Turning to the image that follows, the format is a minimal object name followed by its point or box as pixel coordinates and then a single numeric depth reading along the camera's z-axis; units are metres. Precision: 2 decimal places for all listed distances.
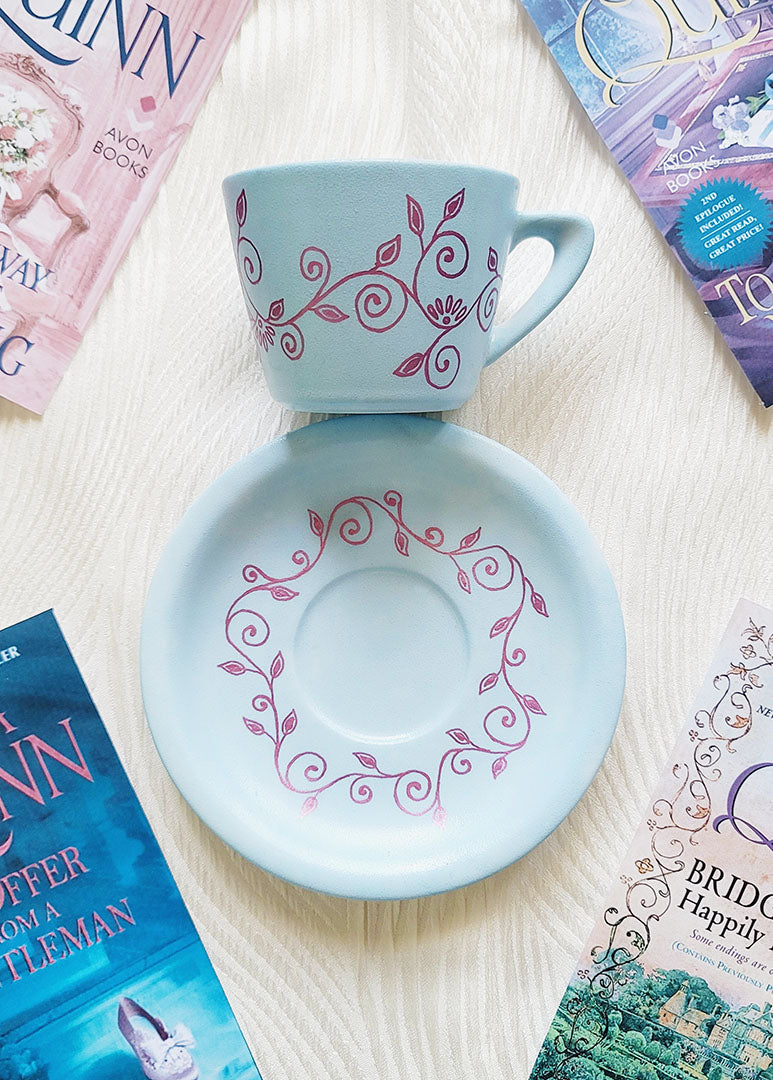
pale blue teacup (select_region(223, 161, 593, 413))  0.40
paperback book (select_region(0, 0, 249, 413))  0.52
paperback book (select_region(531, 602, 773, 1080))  0.51
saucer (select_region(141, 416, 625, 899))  0.49
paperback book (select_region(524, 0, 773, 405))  0.52
